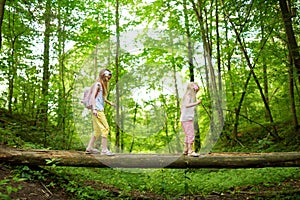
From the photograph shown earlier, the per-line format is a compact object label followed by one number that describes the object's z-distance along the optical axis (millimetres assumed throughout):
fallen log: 5293
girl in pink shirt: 5141
